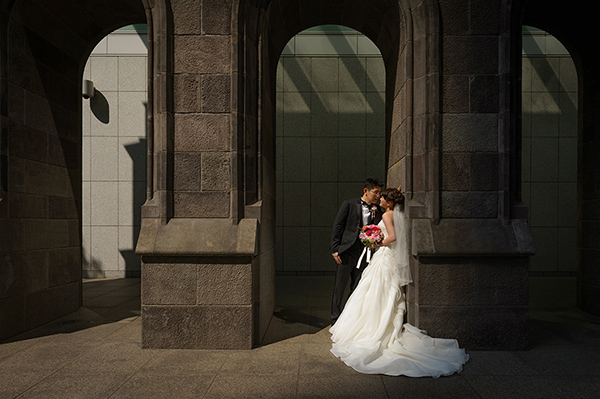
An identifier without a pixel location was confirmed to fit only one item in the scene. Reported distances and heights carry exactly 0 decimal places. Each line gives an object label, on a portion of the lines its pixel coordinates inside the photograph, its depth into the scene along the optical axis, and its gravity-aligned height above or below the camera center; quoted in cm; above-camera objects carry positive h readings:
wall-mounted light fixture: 906 +283
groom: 527 -57
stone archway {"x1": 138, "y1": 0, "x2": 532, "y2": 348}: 450 +18
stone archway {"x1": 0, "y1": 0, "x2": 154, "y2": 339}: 509 +78
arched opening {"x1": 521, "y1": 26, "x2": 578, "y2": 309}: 959 +123
